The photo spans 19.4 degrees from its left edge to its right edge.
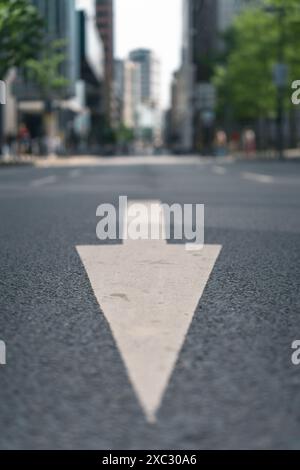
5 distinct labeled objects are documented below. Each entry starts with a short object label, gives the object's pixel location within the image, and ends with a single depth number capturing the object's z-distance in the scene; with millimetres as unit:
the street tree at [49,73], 62312
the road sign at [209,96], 56312
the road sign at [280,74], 39719
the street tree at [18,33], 28328
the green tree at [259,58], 43094
